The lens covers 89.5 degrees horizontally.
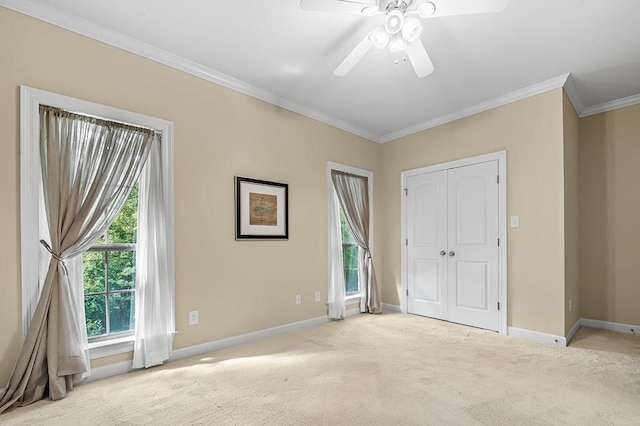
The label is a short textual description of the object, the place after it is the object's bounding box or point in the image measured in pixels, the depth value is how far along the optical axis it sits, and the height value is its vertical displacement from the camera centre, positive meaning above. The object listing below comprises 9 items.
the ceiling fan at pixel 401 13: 1.82 +1.18
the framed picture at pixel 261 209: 3.35 +0.09
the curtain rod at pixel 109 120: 2.33 +0.78
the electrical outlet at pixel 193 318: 2.93 -0.91
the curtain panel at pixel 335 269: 4.19 -0.69
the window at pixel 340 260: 4.21 -0.61
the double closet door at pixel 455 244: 3.83 -0.38
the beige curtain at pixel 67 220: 2.13 +0.00
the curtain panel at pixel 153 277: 2.64 -0.49
